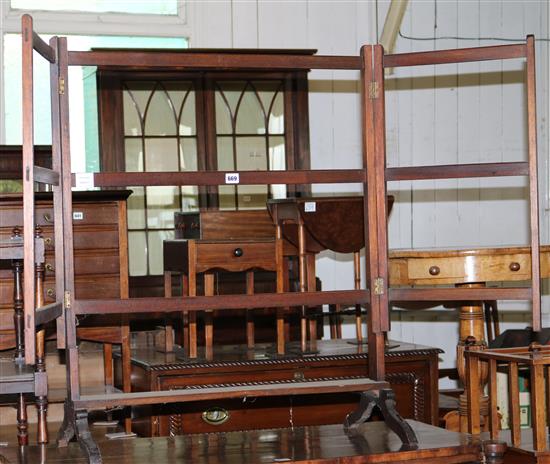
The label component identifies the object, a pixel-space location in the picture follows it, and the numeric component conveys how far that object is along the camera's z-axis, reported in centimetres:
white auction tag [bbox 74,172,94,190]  302
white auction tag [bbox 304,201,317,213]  464
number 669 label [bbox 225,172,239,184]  316
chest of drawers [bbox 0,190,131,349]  465
